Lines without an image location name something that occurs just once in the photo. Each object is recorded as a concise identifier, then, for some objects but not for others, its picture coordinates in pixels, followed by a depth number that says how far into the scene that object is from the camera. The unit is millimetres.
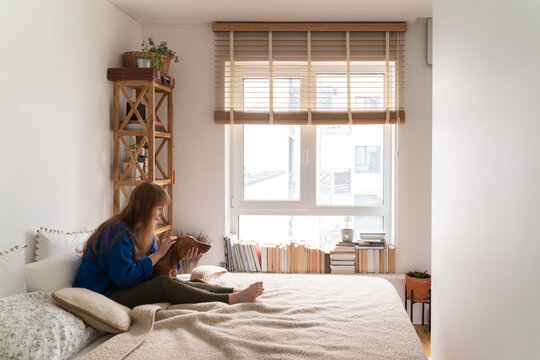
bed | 1811
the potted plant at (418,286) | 3805
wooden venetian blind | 4004
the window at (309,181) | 4207
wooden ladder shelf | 3424
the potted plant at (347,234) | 4082
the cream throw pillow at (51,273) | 2244
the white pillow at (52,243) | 2525
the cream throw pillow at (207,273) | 2816
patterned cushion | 1676
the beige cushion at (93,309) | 1981
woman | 2320
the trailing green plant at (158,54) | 3568
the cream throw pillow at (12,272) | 2191
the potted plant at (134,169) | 3535
